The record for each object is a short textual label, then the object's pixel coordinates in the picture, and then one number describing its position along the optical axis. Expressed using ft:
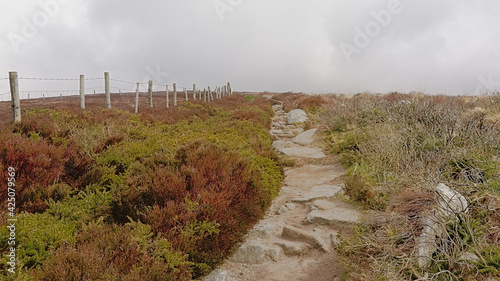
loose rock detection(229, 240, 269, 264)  13.32
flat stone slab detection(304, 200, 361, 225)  16.10
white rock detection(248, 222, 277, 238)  15.40
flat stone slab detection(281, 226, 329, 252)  14.25
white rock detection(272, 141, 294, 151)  34.44
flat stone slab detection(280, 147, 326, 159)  30.70
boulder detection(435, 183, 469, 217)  11.45
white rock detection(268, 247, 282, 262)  13.53
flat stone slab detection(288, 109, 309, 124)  55.57
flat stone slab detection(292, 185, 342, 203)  19.61
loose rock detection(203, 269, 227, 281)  11.53
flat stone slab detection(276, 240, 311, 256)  13.97
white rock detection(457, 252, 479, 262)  9.64
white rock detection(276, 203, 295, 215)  18.48
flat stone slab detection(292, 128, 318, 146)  37.30
